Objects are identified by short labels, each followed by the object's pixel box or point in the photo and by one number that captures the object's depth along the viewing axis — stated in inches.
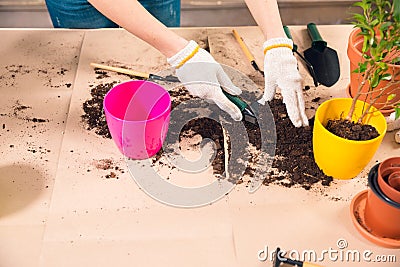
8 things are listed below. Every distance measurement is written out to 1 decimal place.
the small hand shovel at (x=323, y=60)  48.6
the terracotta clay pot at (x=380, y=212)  31.9
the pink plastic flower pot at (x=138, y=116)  37.5
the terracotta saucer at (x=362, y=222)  33.8
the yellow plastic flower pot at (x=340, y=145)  35.6
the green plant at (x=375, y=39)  33.0
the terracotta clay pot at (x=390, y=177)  31.4
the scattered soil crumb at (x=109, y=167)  39.0
